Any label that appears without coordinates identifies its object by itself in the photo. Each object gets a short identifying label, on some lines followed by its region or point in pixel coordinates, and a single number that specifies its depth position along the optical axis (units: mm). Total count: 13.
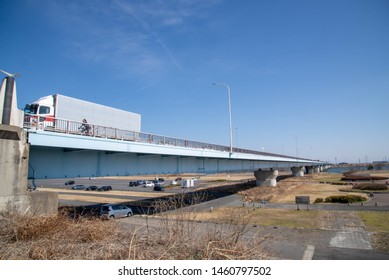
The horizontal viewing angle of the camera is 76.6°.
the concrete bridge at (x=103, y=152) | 12469
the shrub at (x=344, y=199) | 29125
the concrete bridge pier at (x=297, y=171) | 88569
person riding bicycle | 14322
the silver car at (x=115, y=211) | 21234
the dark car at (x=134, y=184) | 65750
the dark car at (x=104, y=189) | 53631
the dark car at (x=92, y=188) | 54844
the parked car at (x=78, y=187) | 57669
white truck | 18469
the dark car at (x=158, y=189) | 51181
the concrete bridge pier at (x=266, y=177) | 48906
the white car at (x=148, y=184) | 63581
